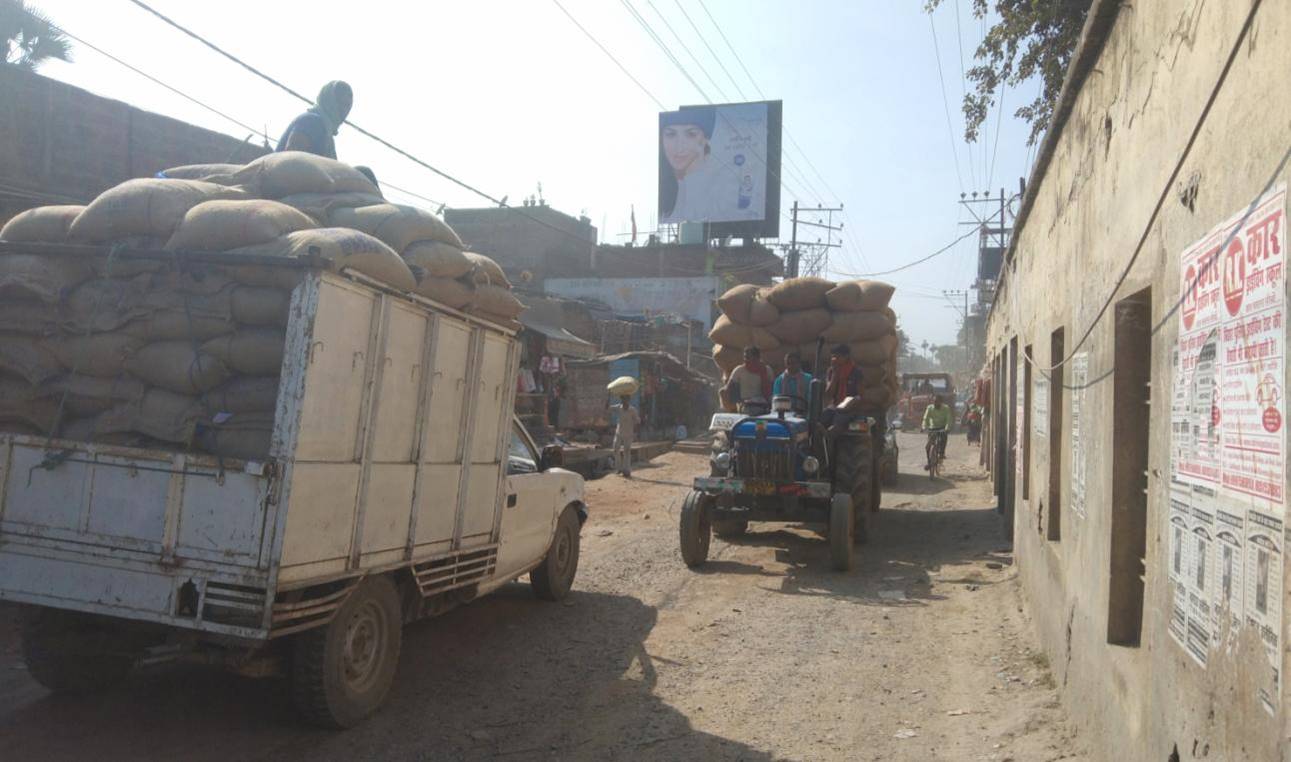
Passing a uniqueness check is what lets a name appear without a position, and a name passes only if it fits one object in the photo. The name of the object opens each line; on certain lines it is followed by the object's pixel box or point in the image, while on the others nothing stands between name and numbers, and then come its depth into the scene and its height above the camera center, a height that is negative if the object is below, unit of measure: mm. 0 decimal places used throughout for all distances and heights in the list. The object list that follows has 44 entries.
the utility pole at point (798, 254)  48269 +9979
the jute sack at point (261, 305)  4758 +485
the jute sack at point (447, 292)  6242 +835
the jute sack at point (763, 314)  12633 +1683
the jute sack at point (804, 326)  12531 +1540
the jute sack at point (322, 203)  5816 +1266
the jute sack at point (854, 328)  12492 +1559
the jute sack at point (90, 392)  4965 -15
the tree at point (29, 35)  15344 +5787
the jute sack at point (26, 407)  5035 -121
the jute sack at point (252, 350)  4773 +252
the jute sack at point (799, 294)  12688 +1981
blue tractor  9547 -353
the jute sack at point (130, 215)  5129 +956
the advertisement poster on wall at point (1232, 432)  2312 +119
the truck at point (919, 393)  36188 +2373
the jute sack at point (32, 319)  5074 +347
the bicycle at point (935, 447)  18875 +116
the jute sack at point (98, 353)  4980 +192
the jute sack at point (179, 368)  4809 +142
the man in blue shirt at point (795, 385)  10602 +641
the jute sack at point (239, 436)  4719 -180
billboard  46250 +13361
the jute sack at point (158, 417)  4801 -122
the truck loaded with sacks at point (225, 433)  4445 -178
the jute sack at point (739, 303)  12812 +1829
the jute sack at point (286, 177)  5930 +1428
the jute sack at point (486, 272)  7078 +1121
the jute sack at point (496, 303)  7000 +889
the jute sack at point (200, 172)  6223 +1491
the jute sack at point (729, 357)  13016 +1101
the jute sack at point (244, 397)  4766 +18
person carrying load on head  17844 -115
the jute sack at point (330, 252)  4793 +798
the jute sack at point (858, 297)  12570 +1996
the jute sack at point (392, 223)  5887 +1184
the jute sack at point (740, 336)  12586 +1372
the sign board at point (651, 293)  43219 +6445
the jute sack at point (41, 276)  4988 +580
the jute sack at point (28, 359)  5039 +135
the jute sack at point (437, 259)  6117 +1024
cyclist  18859 +630
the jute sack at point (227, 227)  4949 +906
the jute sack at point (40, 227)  5367 +895
